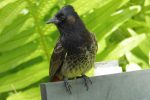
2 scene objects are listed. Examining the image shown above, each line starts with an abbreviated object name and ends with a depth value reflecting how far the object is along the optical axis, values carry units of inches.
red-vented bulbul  145.4
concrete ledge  122.2
